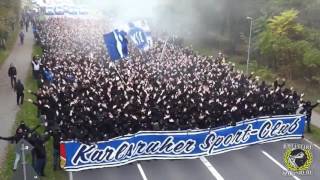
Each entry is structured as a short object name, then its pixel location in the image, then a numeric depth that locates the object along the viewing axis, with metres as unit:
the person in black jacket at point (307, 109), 17.59
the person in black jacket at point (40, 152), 12.45
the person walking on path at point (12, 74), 22.33
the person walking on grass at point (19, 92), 19.27
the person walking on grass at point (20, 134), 12.47
